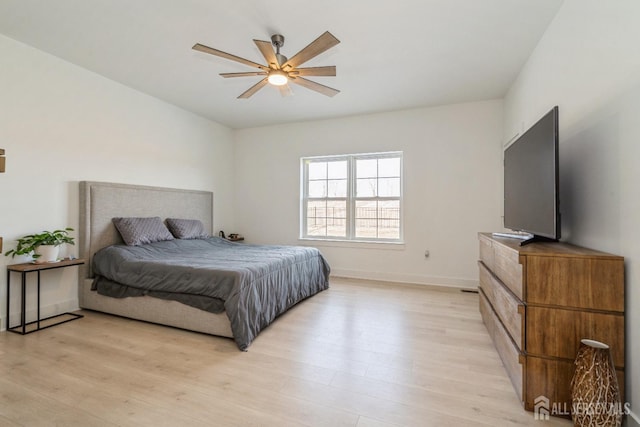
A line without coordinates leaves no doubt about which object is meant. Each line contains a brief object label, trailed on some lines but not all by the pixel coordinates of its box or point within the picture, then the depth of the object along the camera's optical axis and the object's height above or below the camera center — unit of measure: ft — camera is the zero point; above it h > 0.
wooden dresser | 4.91 -1.68
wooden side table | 8.57 -2.16
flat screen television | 5.76 +0.80
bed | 8.32 -1.96
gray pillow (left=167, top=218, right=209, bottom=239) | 13.52 -0.74
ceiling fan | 7.16 +4.07
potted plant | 8.87 -1.08
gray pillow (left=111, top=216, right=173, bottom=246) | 11.43 -0.71
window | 15.58 +0.95
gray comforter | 8.23 -2.04
